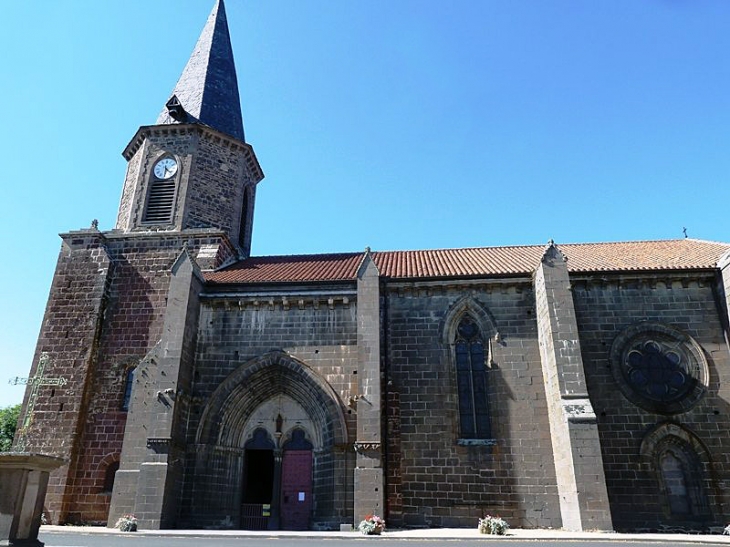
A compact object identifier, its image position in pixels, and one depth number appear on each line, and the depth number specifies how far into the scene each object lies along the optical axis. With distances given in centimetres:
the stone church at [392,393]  1516
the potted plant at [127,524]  1434
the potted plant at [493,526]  1337
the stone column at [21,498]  780
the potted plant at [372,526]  1353
